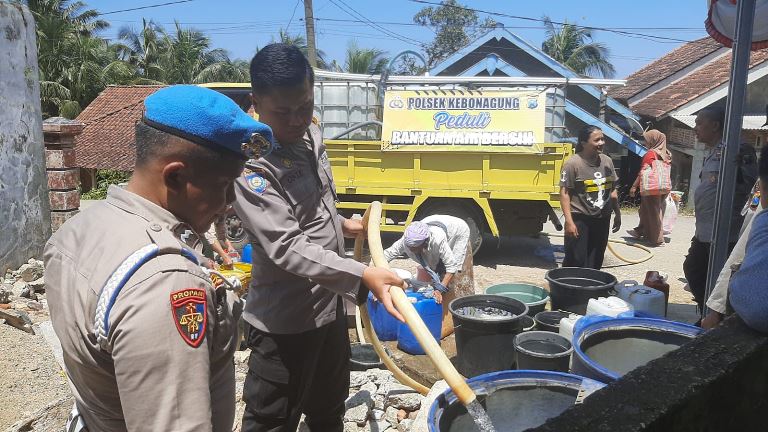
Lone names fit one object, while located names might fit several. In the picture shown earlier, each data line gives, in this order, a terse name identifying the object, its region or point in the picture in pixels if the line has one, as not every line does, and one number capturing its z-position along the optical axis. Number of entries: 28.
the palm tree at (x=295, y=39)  26.96
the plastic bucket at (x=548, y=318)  4.18
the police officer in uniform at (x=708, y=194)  4.51
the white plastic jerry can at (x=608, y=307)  3.73
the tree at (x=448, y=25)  32.25
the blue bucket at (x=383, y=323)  4.89
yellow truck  7.30
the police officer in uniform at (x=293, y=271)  2.04
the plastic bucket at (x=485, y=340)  3.88
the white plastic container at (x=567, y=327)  3.70
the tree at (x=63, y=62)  22.25
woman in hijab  8.81
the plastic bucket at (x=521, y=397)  2.25
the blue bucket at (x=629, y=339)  2.58
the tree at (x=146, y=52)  28.38
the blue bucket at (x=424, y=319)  4.43
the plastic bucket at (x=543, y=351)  3.26
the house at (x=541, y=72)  10.00
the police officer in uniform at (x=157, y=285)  0.95
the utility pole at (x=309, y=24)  16.19
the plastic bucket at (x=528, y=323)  4.24
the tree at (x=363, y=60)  22.83
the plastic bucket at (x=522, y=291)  5.11
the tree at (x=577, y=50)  25.61
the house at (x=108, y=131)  18.25
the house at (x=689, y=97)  12.05
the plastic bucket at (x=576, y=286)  4.44
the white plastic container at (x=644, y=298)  4.39
